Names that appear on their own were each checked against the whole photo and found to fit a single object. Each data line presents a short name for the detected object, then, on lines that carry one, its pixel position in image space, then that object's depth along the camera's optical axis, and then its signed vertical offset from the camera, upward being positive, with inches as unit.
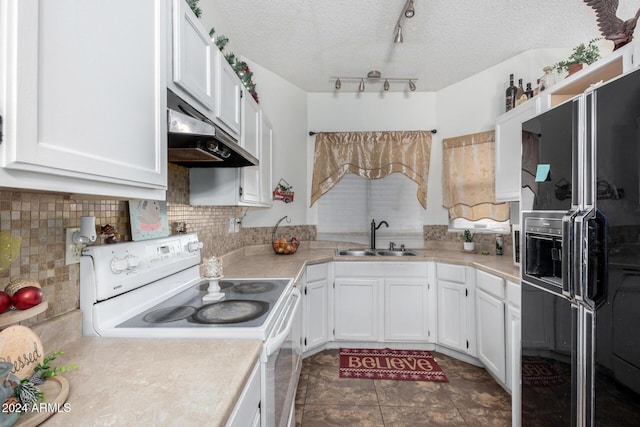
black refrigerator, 39.1 -6.6
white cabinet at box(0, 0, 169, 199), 19.3 +9.6
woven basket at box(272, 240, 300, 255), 117.5 -12.3
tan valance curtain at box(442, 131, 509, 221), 114.7 +14.9
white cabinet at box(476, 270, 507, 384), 84.4 -31.1
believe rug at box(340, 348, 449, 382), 95.1 -49.2
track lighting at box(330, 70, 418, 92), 124.5 +55.9
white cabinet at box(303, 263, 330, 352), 104.6 -31.7
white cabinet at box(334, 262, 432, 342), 111.7 -31.3
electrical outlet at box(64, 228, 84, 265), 38.8 -4.5
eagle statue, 58.9 +37.1
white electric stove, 39.7 -14.5
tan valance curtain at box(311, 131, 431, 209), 135.2 +25.9
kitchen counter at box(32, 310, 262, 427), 23.7 -15.3
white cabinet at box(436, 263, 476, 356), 100.8 -31.0
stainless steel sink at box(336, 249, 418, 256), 127.6 -15.2
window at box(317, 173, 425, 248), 137.1 +2.5
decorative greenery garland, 53.1 +36.7
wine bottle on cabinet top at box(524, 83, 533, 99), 93.1 +37.9
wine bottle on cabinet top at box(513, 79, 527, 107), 92.4 +37.8
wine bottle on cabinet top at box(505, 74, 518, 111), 102.0 +39.9
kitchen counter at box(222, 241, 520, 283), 82.7 -14.9
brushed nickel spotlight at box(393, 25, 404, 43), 88.3 +51.9
